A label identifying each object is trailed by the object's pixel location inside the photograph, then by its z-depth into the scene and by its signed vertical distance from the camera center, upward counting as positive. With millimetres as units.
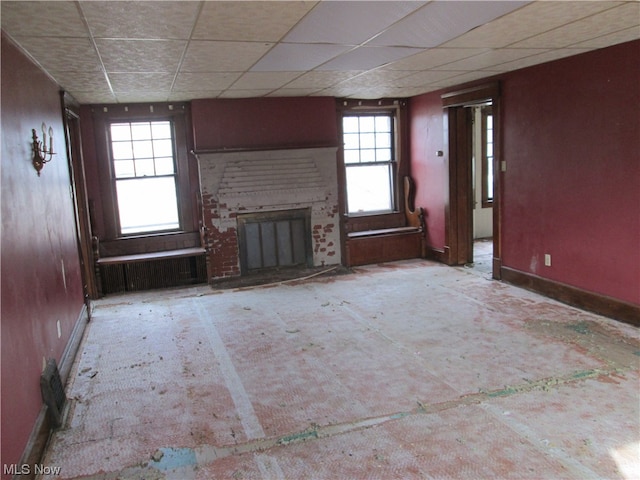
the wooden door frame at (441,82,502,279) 6043 -205
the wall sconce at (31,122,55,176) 3346 +261
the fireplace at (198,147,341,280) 6441 -441
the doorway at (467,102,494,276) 8164 -215
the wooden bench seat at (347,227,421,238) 7244 -907
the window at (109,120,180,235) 6500 +106
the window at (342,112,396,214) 7445 +152
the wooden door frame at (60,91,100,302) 5691 -127
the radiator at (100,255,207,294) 6250 -1184
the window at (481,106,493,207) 8195 +224
